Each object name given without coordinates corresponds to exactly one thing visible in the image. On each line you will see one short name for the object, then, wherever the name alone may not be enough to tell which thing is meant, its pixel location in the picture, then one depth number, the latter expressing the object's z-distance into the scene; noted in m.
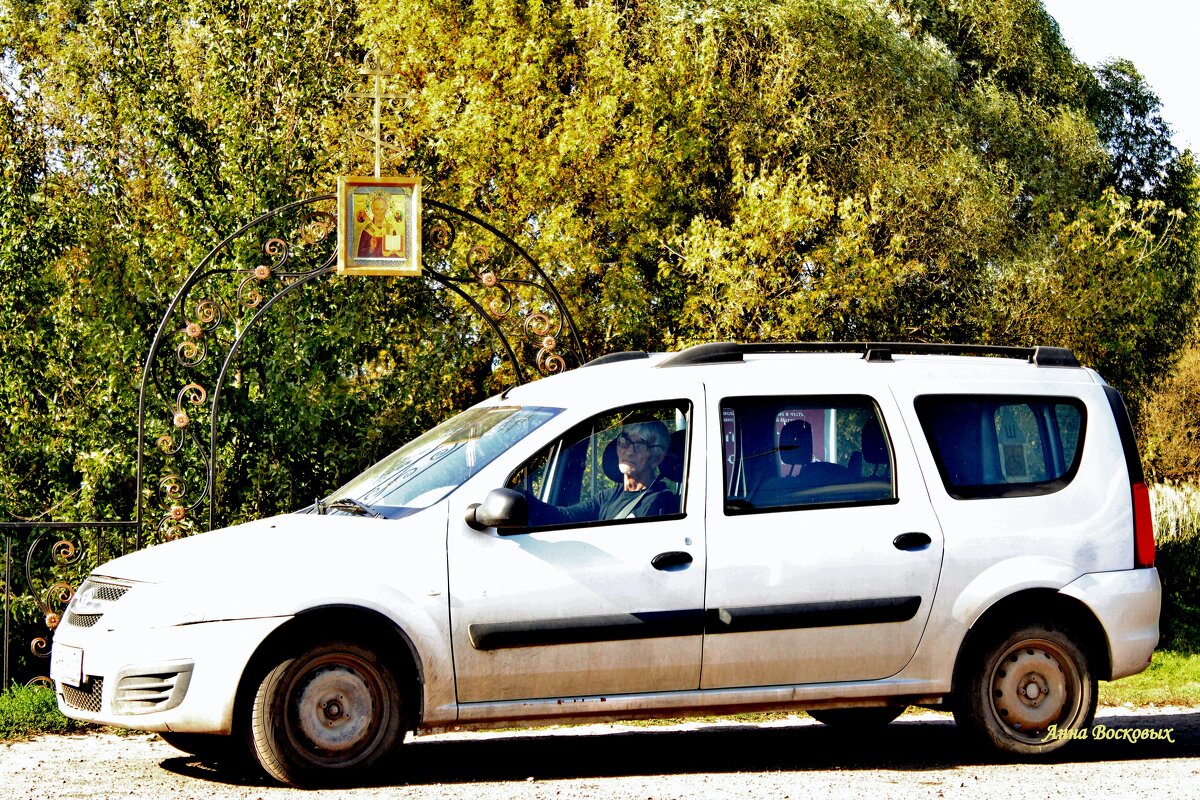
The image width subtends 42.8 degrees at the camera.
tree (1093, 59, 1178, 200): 32.09
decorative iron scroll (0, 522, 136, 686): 14.69
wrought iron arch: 11.20
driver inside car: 7.00
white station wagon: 6.65
